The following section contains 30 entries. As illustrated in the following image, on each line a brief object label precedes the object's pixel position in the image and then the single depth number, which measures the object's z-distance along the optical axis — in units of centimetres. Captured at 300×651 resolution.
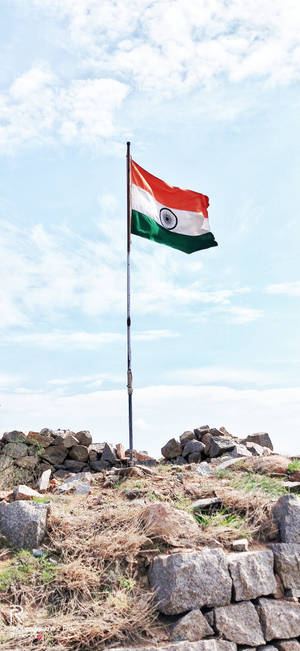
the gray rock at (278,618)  564
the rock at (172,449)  1159
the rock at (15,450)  1227
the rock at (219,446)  1077
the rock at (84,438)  1230
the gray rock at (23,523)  594
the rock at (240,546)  596
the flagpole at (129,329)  944
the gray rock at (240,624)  541
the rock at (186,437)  1179
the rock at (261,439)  1186
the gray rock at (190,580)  534
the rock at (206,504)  658
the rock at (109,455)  1162
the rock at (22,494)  681
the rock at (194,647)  493
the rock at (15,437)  1241
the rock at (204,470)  818
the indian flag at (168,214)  1041
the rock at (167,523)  589
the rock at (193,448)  1125
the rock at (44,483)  829
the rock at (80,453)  1204
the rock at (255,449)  1064
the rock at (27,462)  1207
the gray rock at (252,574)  564
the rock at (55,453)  1220
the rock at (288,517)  622
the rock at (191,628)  515
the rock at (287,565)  596
